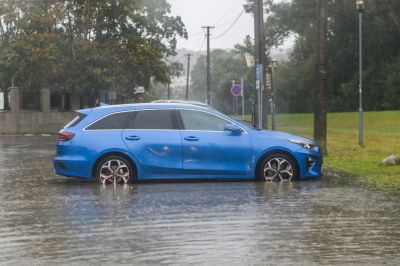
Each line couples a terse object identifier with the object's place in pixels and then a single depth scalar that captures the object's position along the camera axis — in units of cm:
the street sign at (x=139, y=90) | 4707
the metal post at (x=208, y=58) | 6172
